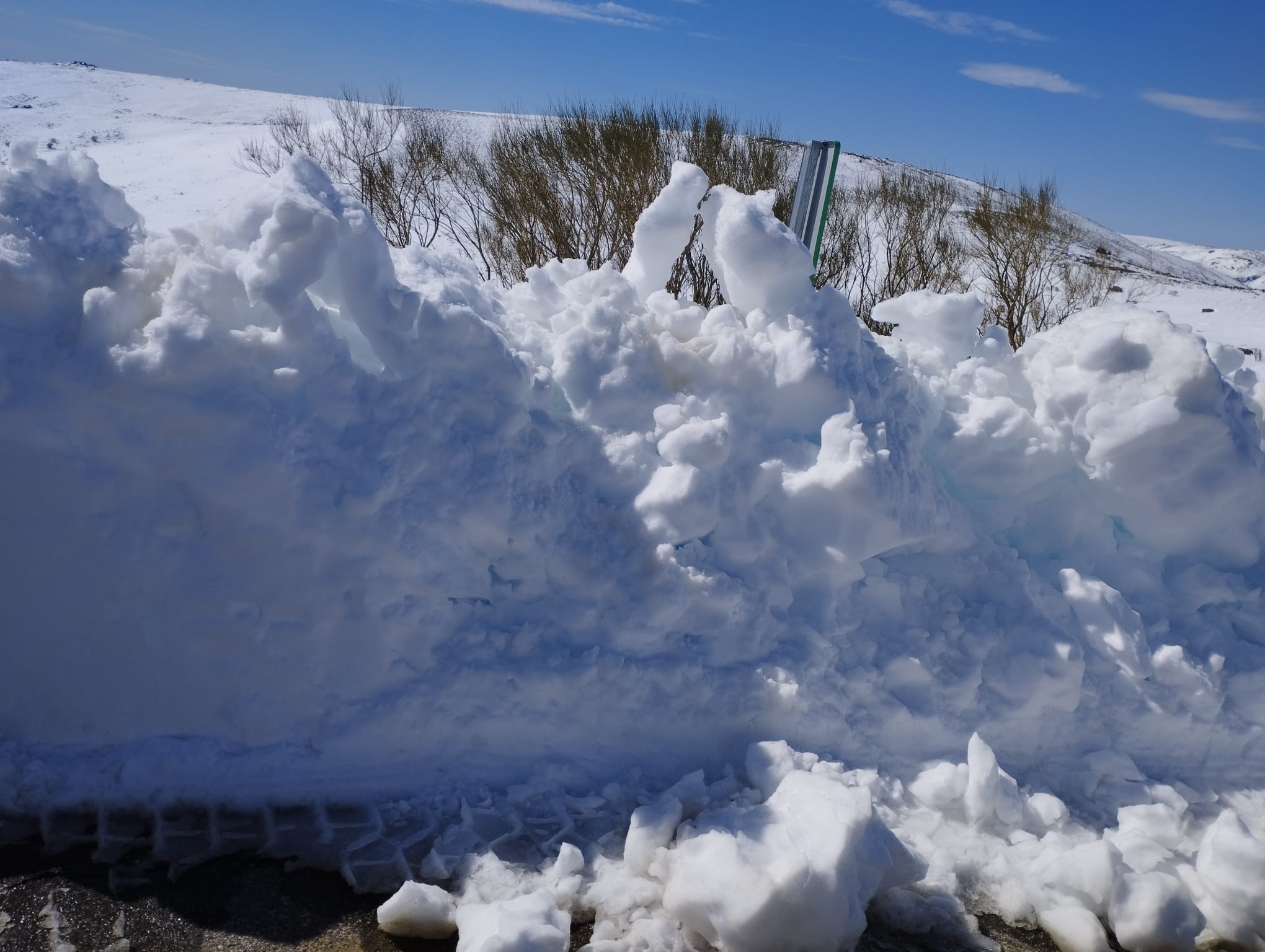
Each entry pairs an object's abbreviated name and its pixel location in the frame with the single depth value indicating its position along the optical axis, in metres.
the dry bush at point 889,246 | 12.09
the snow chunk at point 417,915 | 2.29
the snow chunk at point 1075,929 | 2.48
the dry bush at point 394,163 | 13.39
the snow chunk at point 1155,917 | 2.47
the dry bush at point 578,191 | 11.16
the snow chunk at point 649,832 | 2.54
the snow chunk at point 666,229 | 3.99
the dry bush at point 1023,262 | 12.20
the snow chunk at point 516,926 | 2.15
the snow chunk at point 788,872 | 2.30
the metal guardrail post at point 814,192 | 4.91
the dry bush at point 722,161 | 11.23
